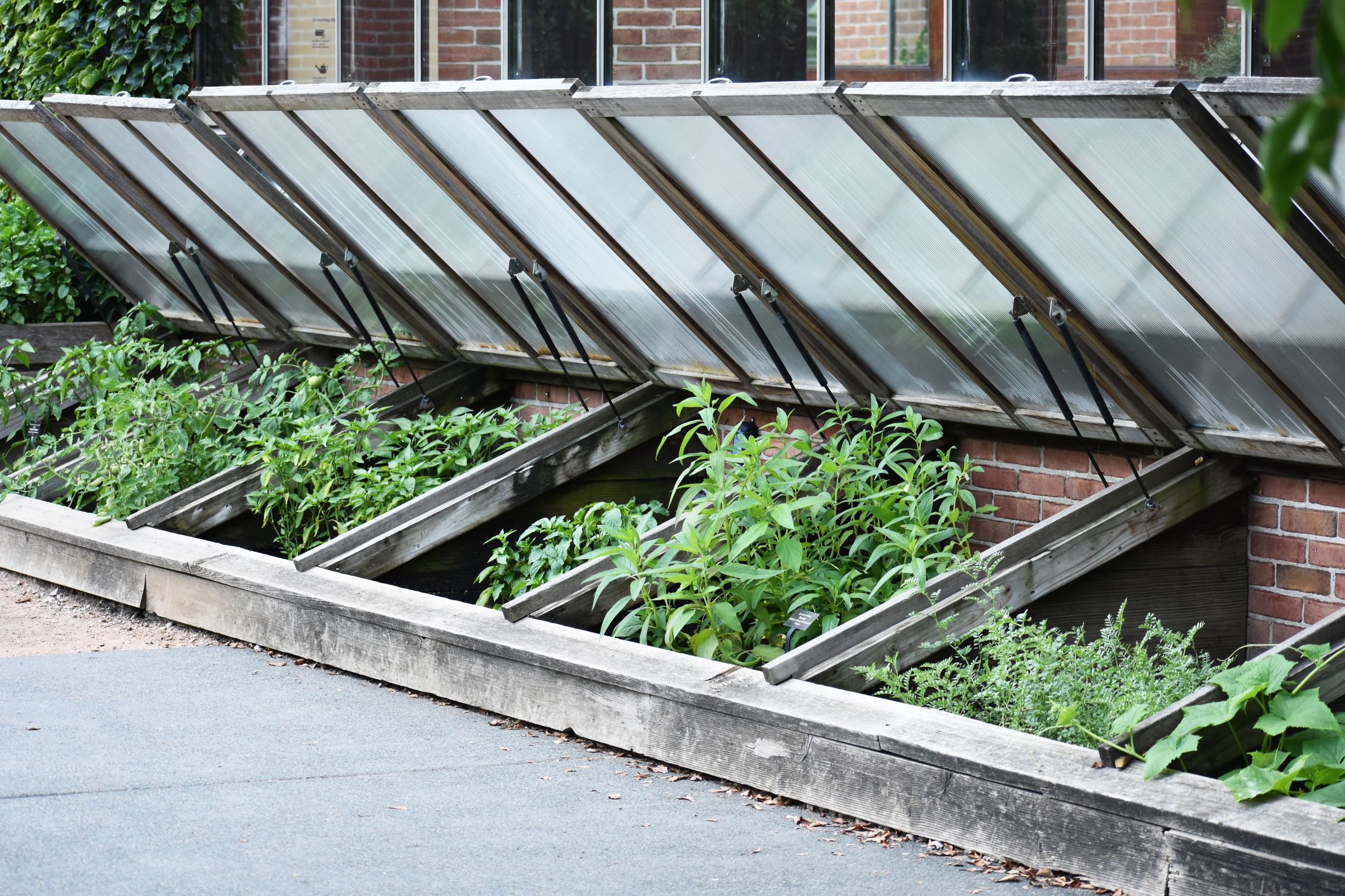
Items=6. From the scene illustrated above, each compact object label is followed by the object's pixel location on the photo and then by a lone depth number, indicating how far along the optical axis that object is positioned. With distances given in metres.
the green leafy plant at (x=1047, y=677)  7.52
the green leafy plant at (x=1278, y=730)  6.39
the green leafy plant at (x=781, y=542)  9.16
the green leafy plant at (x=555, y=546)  10.79
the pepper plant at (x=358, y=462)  12.45
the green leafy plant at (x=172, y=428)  13.77
